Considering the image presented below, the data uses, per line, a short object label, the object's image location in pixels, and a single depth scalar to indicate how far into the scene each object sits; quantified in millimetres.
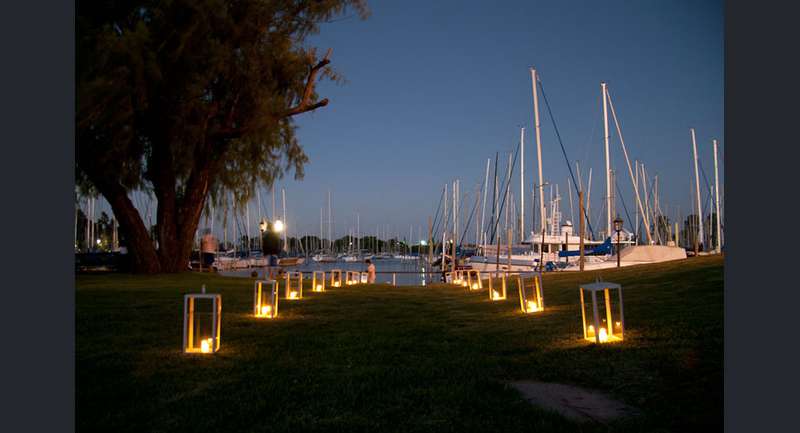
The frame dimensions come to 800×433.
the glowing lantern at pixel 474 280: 22516
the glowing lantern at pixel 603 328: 8297
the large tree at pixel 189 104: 20281
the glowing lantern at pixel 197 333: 7963
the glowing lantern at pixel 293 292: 16969
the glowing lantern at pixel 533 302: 13383
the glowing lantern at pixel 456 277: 29284
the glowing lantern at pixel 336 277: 24323
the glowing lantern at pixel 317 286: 21438
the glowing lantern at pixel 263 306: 12638
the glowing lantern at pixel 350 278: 27412
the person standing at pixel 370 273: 29188
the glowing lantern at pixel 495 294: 17500
